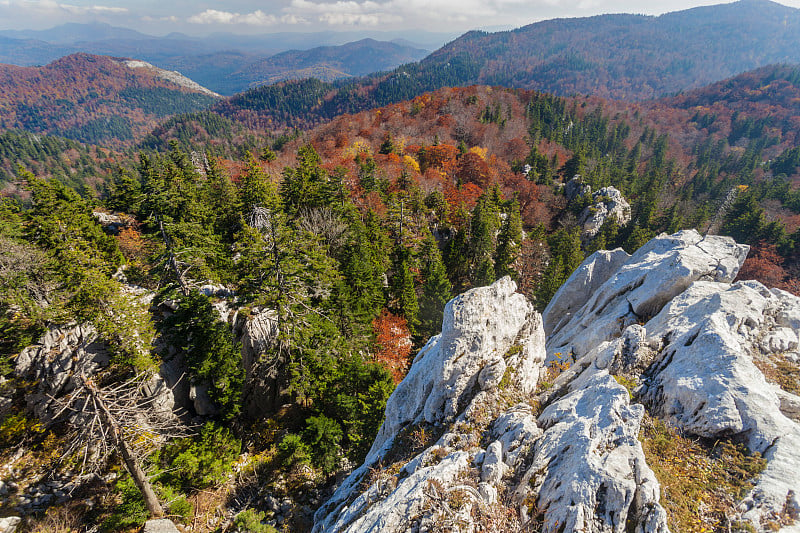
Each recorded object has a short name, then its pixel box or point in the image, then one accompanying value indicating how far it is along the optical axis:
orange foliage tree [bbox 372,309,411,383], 33.13
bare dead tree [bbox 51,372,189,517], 12.96
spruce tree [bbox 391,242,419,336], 35.56
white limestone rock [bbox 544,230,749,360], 18.20
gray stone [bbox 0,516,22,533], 17.87
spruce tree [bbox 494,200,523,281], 47.25
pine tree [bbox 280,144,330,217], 39.28
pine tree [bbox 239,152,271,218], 35.59
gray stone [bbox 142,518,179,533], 16.86
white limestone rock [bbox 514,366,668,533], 7.92
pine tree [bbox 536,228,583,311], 41.29
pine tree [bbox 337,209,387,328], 29.44
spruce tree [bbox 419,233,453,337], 36.06
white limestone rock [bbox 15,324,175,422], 23.06
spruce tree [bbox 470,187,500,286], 45.45
